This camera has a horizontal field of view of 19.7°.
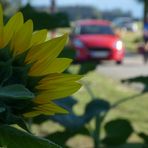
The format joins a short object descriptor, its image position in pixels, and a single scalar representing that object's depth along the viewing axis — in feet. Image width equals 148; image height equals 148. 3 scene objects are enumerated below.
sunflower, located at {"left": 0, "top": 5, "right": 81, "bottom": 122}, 2.28
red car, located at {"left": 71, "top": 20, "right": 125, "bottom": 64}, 41.93
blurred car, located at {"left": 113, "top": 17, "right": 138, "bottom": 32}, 112.48
